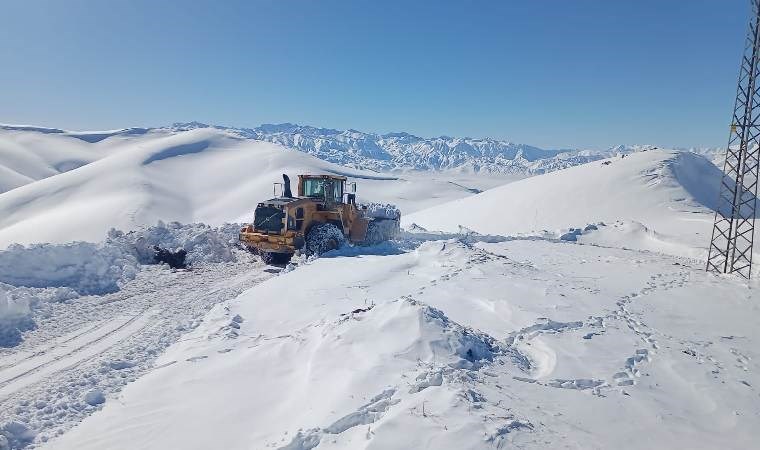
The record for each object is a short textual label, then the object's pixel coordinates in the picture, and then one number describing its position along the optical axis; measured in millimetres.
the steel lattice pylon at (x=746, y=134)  13148
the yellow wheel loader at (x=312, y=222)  13430
